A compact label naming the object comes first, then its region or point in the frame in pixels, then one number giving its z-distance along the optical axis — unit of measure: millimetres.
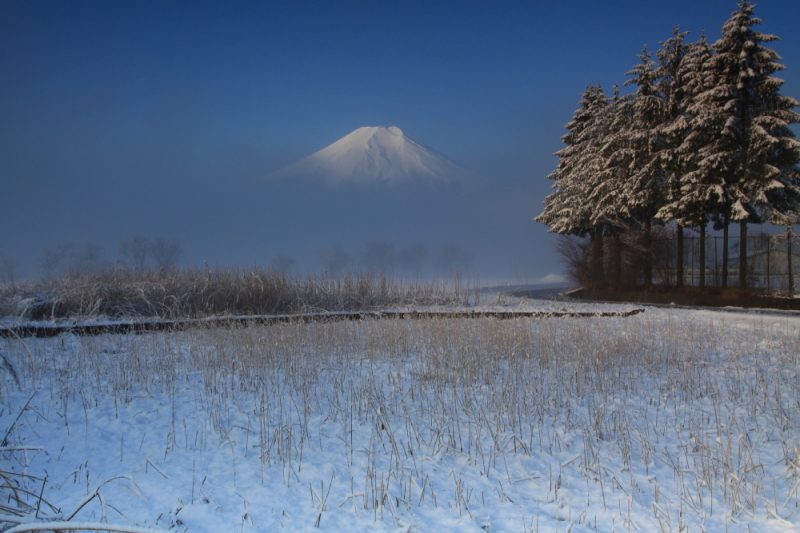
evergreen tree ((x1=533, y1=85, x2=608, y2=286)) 22250
